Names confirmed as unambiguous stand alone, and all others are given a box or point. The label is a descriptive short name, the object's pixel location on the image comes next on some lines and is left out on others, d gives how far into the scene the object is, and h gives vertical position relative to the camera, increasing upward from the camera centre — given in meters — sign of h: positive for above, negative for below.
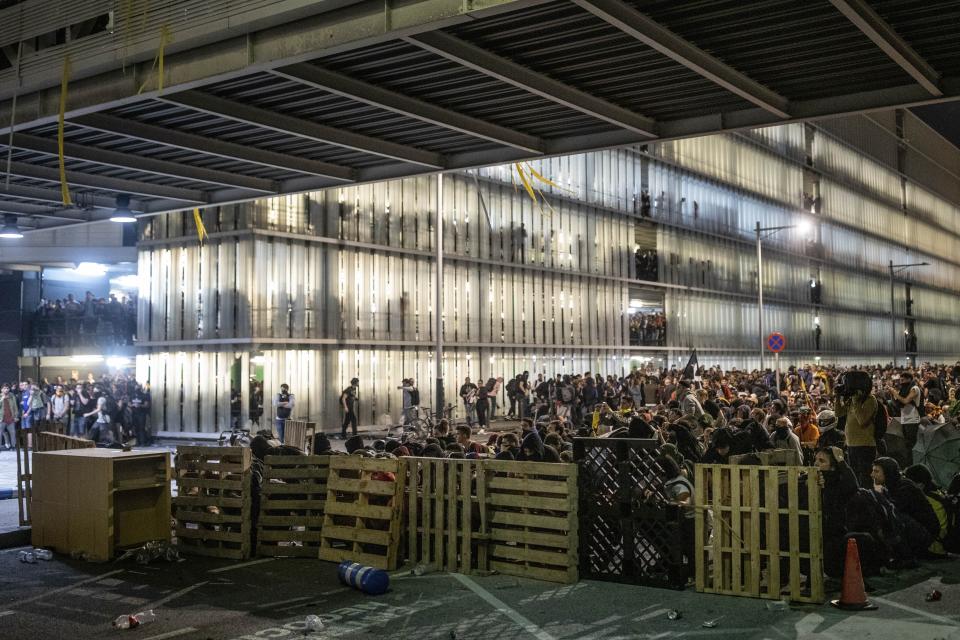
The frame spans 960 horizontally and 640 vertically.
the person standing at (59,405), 28.59 -1.14
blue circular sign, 30.43 +0.46
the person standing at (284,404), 27.23 -1.15
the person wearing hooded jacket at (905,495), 10.91 -1.63
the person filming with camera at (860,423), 13.00 -0.93
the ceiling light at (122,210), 18.70 +3.05
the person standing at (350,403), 29.72 -1.27
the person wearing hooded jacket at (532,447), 11.60 -1.07
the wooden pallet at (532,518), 10.28 -1.74
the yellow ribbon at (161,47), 11.07 +3.69
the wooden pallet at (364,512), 10.95 -1.75
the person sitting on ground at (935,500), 11.15 -1.73
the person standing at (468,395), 34.50 -1.23
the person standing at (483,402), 33.09 -1.43
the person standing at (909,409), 15.75 -0.93
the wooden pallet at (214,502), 11.84 -1.73
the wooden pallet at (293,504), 11.77 -1.74
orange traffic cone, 8.92 -2.17
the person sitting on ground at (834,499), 9.96 -1.51
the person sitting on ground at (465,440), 14.63 -1.22
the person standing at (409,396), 29.40 -1.16
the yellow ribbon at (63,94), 12.12 +3.47
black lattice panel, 9.97 -1.68
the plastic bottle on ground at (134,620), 8.66 -2.33
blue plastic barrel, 9.73 -2.23
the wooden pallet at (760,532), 9.31 -1.75
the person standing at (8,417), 28.05 -1.47
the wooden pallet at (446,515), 10.83 -1.78
